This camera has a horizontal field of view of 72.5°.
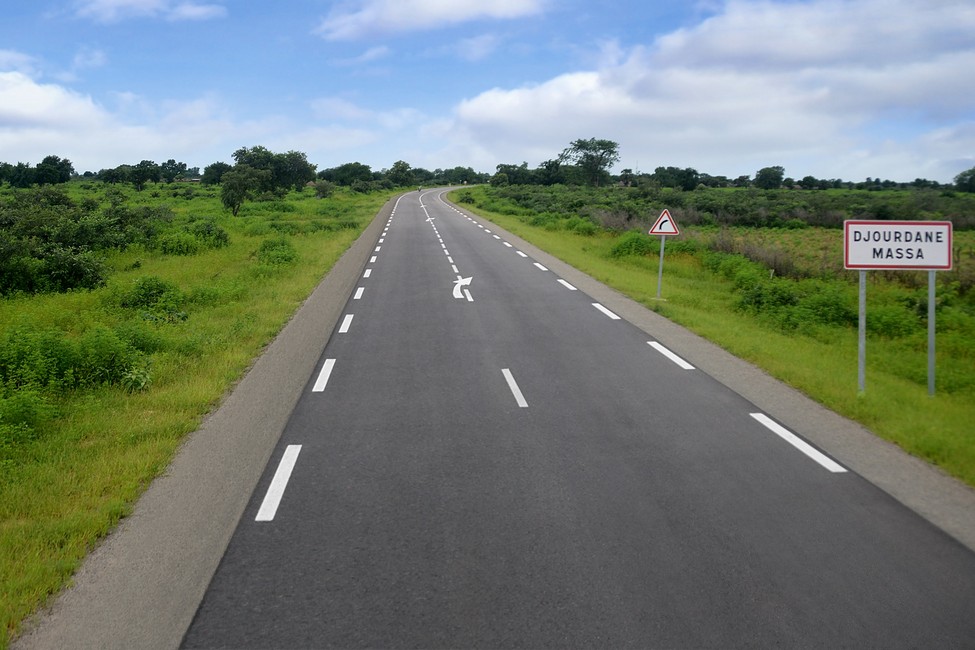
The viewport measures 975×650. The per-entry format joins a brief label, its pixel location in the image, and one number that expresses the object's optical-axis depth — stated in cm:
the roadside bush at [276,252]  2169
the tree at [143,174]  7781
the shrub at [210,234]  2652
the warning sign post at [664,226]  1554
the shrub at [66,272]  1691
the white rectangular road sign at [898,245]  811
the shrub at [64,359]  857
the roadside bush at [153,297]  1420
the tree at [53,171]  7569
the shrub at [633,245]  2492
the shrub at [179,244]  2481
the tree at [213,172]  8874
